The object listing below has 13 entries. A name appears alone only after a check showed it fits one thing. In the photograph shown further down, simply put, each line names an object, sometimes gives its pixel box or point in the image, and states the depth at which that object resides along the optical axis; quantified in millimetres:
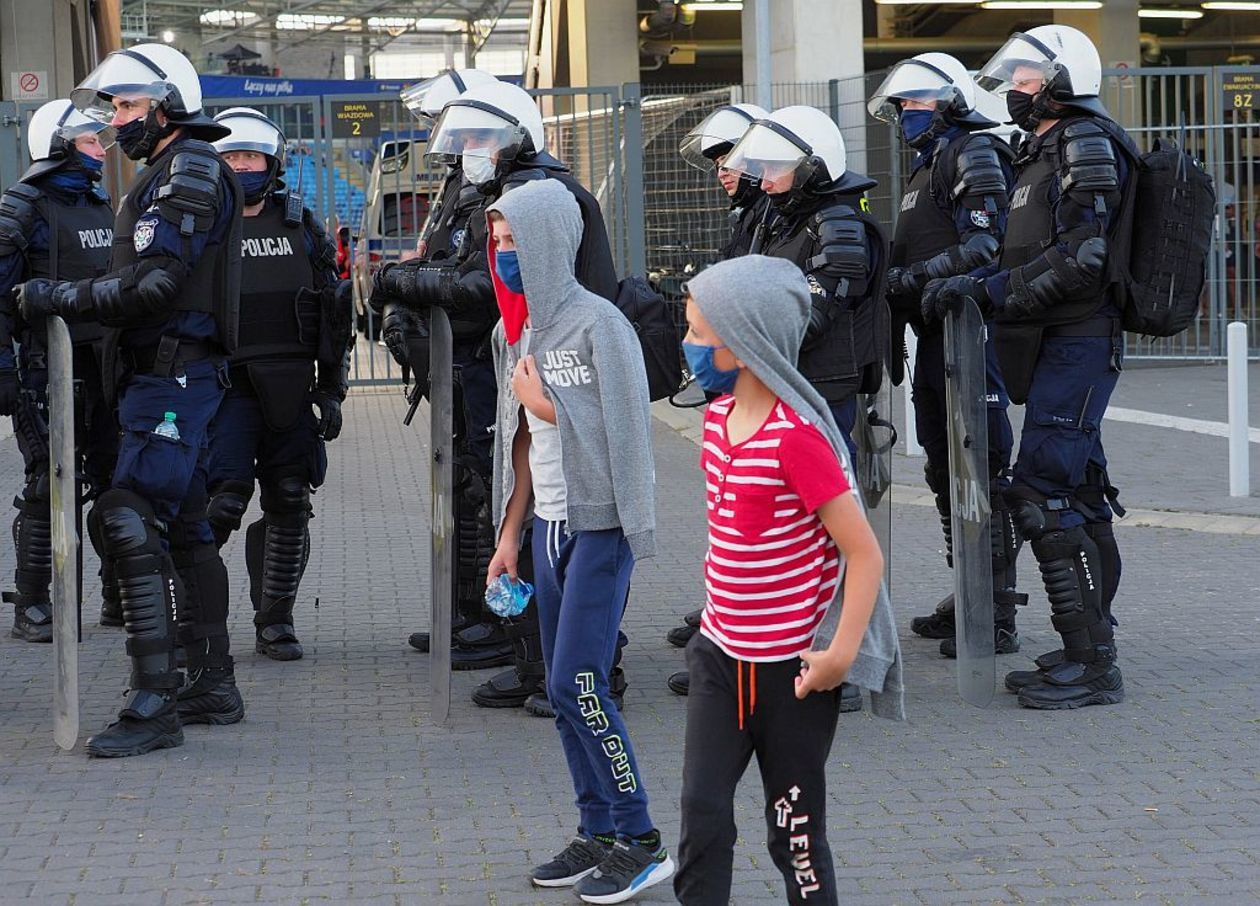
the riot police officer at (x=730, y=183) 6418
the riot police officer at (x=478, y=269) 6117
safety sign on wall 20875
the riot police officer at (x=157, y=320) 5516
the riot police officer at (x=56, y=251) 6750
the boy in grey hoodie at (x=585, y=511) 4254
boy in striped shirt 3500
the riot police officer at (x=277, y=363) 6734
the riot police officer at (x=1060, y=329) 6031
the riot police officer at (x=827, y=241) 5871
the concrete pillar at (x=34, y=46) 24672
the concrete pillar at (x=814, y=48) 17219
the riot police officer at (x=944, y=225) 6559
